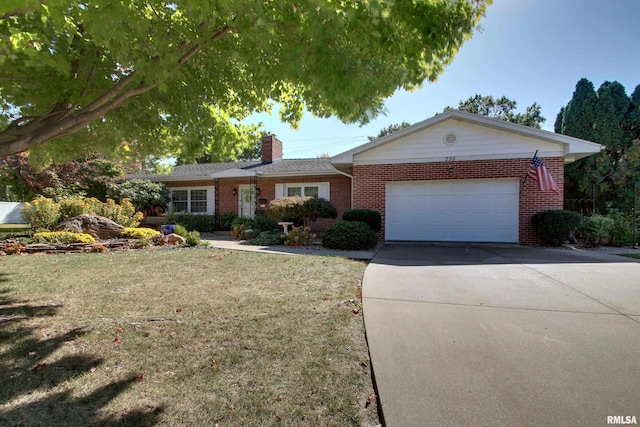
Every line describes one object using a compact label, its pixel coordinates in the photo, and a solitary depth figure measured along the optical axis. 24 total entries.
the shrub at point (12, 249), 8.49
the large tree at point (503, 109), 27.14
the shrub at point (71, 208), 11.79
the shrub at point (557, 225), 9.79
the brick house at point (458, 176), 10.82
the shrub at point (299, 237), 10.31
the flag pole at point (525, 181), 10.74
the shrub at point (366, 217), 11.05
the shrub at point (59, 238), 9.43
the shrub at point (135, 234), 10.77
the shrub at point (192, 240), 9.78
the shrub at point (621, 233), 10.85
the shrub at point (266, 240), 10.82
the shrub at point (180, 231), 10.83
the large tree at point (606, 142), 15.02
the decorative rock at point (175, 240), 10.12
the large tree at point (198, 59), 3.12
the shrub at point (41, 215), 11.09
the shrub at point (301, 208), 11.12
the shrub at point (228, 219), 15.98
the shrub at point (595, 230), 10.22
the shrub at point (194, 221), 15.62
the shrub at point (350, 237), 9.34
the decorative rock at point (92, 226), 10.76
